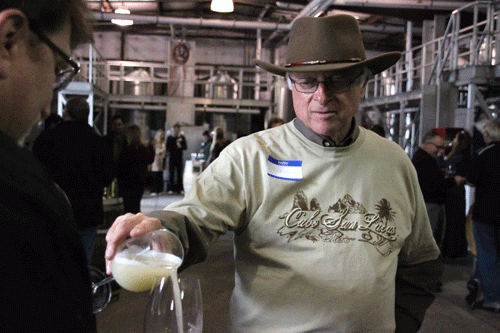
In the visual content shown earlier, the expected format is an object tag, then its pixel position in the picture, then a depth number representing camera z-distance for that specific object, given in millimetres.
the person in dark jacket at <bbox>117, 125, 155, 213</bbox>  6301
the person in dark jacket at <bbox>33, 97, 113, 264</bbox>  3711
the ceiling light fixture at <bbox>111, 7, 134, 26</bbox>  15875
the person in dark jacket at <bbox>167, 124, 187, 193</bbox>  13578
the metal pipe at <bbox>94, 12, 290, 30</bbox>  16359
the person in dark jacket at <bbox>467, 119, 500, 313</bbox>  4777
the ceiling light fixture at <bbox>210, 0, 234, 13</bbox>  10359
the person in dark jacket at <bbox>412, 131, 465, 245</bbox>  5652
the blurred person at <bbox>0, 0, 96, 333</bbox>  599
